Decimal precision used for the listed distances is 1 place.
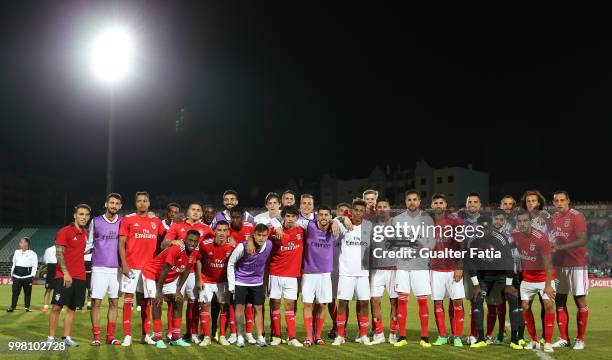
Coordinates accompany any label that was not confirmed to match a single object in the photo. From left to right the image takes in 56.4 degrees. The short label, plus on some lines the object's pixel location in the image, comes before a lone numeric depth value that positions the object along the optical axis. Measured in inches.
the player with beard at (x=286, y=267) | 346.3
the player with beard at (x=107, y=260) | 337.1
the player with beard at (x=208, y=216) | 405.7
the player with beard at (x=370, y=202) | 370.3
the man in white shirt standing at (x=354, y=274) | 350.3
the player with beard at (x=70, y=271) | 325.1
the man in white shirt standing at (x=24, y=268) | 597.3
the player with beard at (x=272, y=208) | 388.8
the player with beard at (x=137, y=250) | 339.3
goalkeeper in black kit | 348.2
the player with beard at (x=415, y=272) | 348.8
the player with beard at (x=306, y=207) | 365.7
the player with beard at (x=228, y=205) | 386.3
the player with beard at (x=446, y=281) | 347.9
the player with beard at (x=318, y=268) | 345.7
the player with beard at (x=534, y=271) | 335.9
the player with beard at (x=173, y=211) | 432.8
